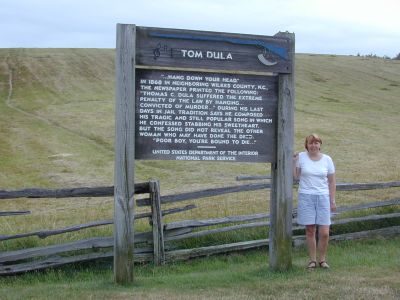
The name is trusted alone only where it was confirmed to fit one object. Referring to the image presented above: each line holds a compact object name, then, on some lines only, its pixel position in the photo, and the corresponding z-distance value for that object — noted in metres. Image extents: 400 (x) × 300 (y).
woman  7.55
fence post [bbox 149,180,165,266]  8.65
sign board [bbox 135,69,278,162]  6.80
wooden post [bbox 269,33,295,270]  7.29
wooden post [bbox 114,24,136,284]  6.69
